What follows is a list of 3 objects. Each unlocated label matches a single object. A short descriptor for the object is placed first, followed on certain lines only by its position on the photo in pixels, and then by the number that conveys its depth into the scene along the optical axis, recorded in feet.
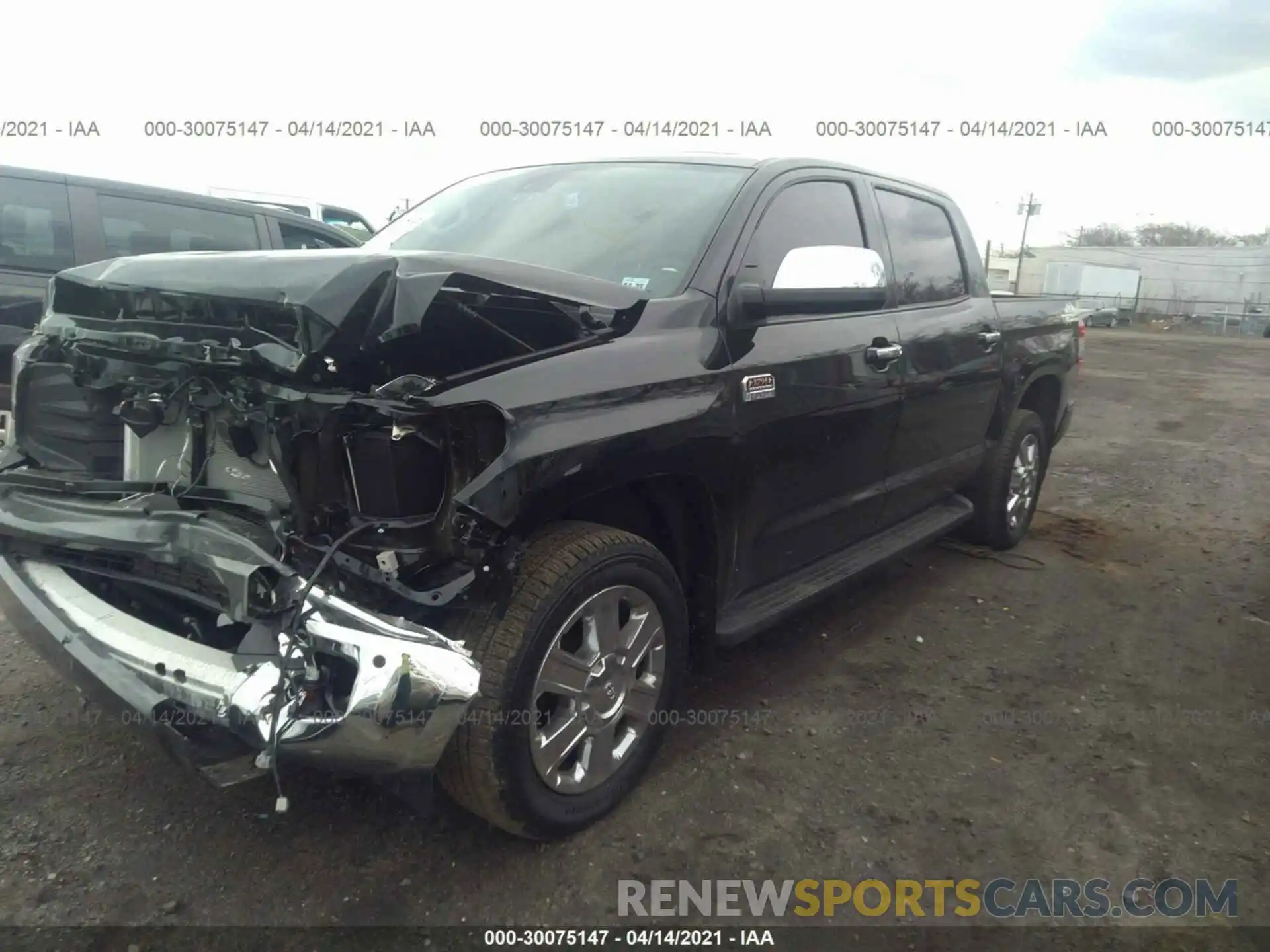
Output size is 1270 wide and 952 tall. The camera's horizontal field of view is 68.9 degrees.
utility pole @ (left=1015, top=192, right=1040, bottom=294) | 133.18
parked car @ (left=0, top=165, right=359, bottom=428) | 17.99
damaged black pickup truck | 6.84
